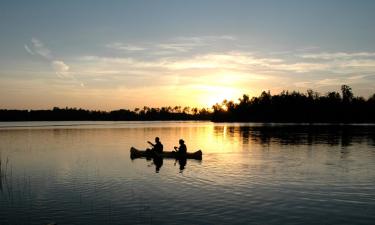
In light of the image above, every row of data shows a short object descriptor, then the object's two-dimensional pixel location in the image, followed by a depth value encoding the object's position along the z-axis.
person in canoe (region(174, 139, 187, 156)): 42.30
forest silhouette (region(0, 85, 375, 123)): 190.90
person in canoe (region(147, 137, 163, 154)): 43.62
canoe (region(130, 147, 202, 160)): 42.09
